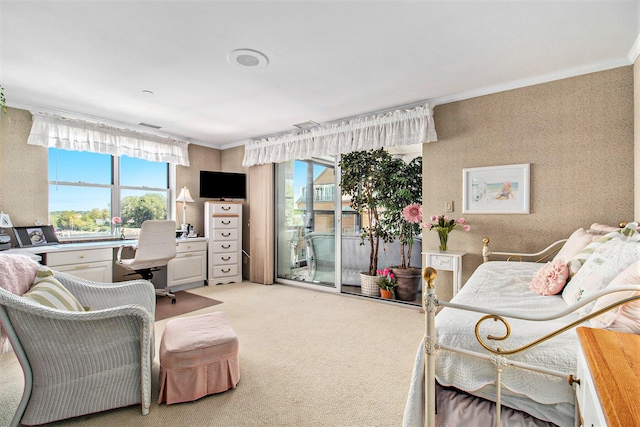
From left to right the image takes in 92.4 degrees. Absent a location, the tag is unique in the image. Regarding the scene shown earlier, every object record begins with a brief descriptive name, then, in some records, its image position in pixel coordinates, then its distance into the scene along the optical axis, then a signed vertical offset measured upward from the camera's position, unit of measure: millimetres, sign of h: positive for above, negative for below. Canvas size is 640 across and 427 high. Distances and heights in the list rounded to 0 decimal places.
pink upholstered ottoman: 1808 -929
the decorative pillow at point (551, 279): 1803 -420
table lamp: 4832 +166
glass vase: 3195 -318
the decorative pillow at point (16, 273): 1589 -350
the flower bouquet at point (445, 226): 3172 -175
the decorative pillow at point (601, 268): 1393 -285
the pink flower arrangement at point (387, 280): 4000 -928
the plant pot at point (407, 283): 3986 -959
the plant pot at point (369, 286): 4160 -1046
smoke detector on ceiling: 2355 +1209
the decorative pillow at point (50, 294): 1627 -462
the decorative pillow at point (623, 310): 1032 -360
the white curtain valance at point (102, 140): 3557 +927
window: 3855 +238
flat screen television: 4977 +407
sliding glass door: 4547 -173
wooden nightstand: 581 -378
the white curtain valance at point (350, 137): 3432 +947
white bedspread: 1058 -596
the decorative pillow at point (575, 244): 2100 -244
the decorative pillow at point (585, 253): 1793 -261
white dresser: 4812 -490
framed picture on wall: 2947 +203
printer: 3020 -244
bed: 1056 -552
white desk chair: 3601 -466
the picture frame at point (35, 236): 3297 -294
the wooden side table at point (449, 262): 3000 -524
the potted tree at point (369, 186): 4250 +332
